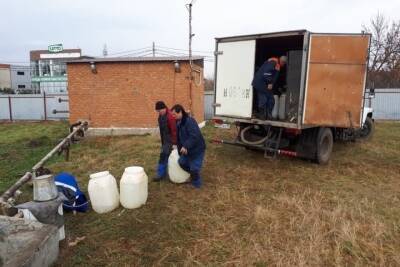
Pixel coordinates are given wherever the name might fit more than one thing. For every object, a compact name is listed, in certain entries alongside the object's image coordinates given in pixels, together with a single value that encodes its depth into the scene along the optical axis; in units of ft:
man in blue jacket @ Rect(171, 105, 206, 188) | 18.75
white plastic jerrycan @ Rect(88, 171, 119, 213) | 16.26
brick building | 41.65
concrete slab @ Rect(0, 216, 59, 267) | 10.36
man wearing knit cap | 19.99
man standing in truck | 24.50
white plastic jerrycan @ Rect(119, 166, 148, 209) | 16.65
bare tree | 87.81
